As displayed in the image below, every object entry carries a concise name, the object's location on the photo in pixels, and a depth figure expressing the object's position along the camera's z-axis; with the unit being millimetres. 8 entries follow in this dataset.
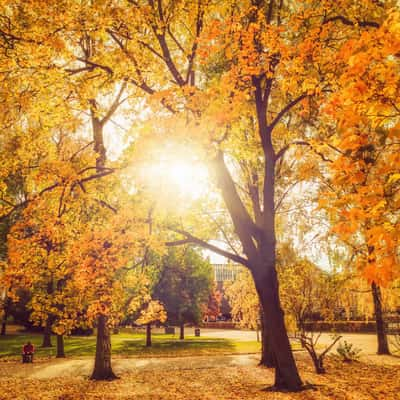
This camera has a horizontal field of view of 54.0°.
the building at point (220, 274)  112319
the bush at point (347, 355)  17359
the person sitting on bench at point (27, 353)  19750
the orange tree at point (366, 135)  3930
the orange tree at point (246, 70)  8609
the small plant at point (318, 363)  13820
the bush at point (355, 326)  40788
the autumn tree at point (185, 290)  35469
